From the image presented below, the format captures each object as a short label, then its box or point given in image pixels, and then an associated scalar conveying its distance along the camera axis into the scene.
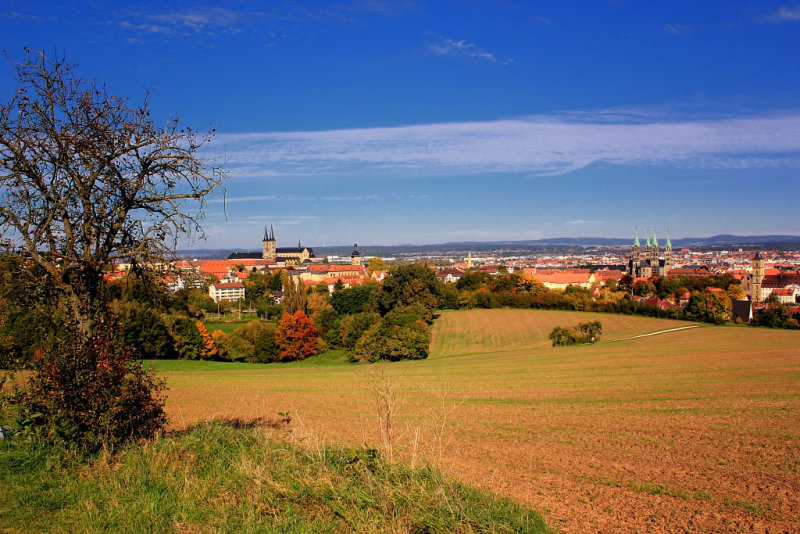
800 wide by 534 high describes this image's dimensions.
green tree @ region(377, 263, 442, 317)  62.62
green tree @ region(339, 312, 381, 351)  50.62
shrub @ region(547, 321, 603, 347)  47.25
